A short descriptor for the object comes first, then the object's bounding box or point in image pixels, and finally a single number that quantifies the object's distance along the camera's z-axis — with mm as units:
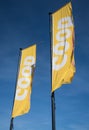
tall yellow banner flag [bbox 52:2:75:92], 14891
